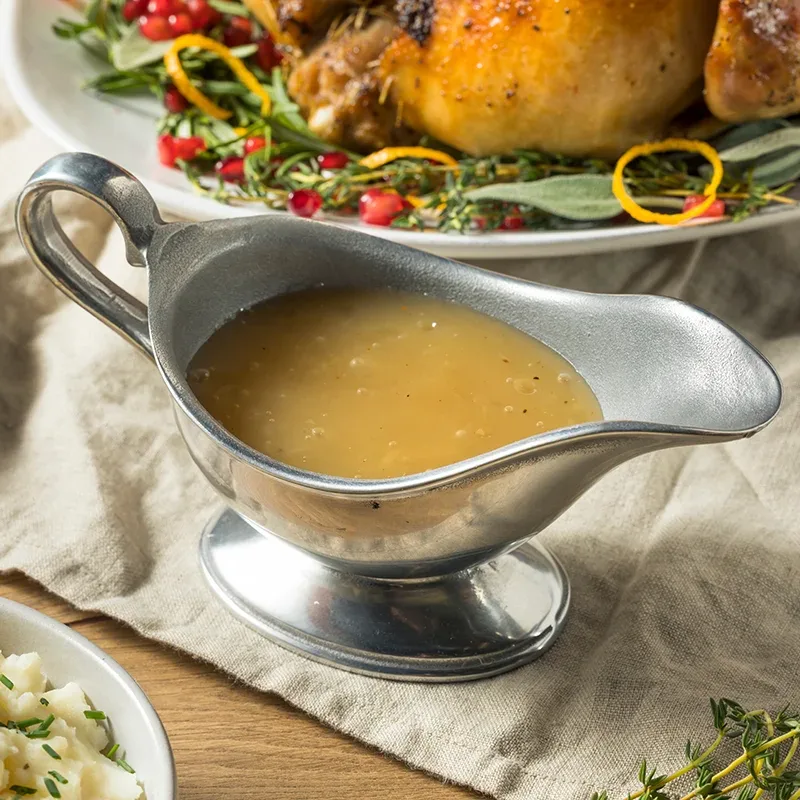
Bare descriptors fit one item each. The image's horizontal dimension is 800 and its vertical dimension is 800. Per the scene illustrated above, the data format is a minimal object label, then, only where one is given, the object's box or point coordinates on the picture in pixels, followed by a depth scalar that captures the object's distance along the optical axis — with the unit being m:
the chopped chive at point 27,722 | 1.16
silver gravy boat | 1.37
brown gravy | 1.50
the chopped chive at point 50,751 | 1.12
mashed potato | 1.10
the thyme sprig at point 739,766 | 1.30
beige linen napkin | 1.47
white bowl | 1.17
